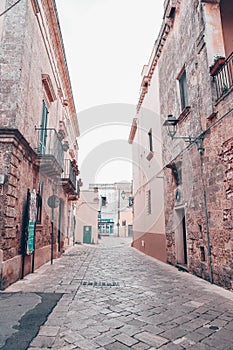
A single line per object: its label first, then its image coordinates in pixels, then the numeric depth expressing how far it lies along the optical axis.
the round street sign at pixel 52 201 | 9.52
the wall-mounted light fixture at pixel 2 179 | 5.22
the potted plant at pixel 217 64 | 5.12
